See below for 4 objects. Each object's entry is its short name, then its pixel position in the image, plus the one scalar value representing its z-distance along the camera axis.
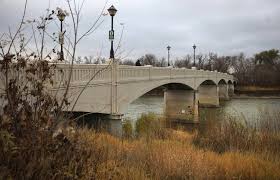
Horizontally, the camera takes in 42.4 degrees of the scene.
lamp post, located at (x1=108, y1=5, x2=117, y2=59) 13.35
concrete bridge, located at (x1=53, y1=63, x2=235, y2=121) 12.93
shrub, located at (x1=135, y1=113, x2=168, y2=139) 9.70
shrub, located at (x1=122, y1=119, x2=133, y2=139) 18.00
